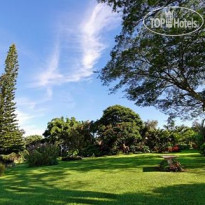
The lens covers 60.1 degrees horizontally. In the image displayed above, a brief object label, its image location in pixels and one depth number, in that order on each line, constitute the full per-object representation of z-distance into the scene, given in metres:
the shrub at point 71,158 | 13.04
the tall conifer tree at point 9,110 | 18.76
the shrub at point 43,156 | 10.13
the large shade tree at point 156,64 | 6.54
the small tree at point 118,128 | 16.72
